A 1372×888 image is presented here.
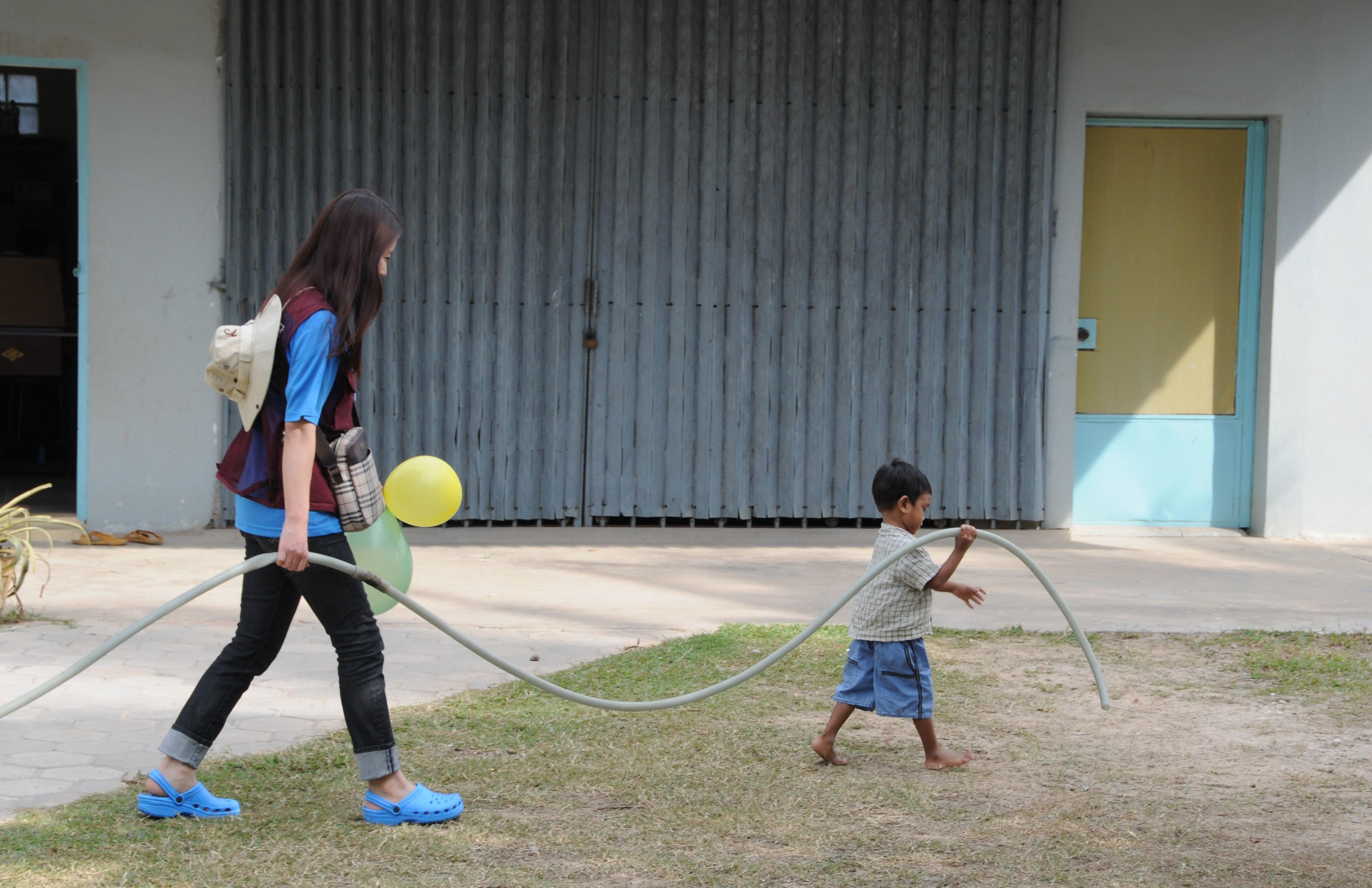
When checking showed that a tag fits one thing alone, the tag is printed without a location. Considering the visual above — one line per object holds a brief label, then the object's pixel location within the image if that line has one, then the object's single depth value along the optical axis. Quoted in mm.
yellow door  18031
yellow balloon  7918
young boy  8172
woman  6855
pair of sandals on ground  15891
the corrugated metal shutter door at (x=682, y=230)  16937
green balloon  8062
